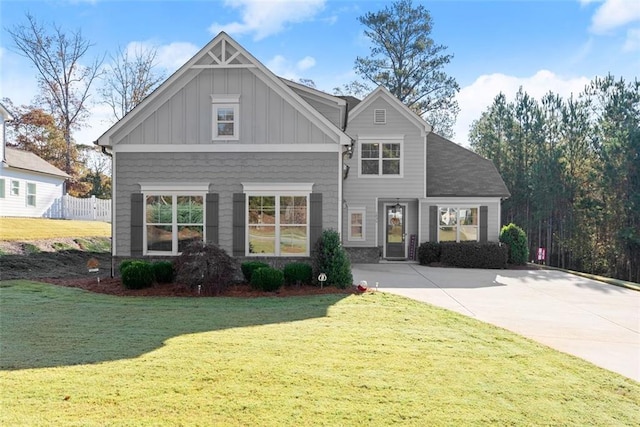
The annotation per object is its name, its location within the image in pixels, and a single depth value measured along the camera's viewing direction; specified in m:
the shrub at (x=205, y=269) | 9.95
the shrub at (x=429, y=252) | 17.56
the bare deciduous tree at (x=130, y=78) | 30.89
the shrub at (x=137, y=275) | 10.33
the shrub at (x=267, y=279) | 10.21
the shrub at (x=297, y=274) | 10.73
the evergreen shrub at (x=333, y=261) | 10.70
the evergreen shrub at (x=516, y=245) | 17.64
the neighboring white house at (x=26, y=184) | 22.19
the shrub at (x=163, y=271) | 10.79
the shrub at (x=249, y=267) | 10.86
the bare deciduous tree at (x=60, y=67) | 30.86
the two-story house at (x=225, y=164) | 11.90
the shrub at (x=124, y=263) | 10.62
